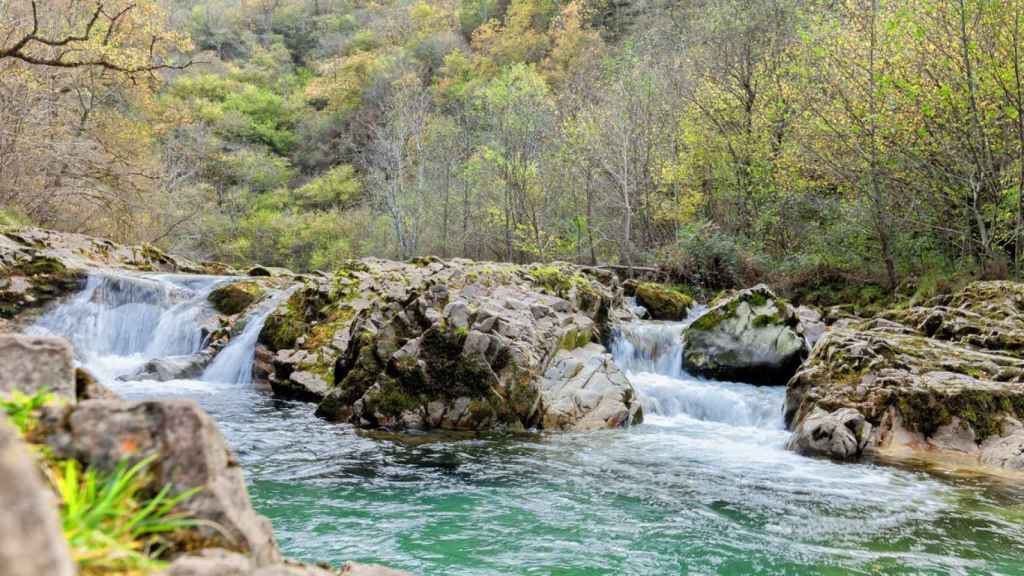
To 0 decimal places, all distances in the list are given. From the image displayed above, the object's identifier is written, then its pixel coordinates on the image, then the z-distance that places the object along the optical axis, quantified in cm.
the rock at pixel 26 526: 110
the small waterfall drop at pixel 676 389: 1229
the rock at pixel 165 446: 217
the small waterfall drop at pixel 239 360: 1527
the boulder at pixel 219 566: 185
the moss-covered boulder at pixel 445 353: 1105
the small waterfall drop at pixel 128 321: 1689
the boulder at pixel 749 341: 1402
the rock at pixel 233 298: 1839
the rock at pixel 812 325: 1572
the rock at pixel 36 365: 250
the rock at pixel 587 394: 1133
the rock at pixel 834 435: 955
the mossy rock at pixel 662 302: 2089
